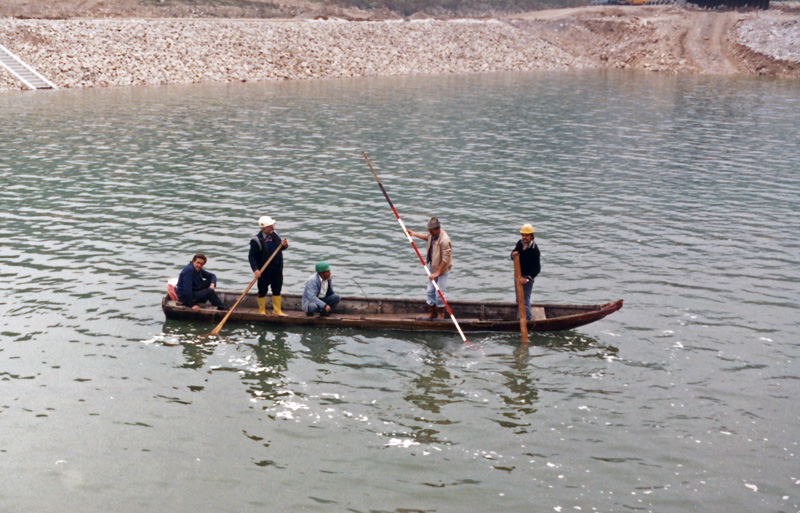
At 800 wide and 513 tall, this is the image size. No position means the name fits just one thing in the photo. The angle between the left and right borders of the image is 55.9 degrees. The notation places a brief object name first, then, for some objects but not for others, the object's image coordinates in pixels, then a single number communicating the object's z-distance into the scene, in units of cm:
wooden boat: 1828
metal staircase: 6284
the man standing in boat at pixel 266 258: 1875
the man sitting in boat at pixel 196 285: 1898
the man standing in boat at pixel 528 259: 1816
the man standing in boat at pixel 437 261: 1861
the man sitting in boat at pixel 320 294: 1891
